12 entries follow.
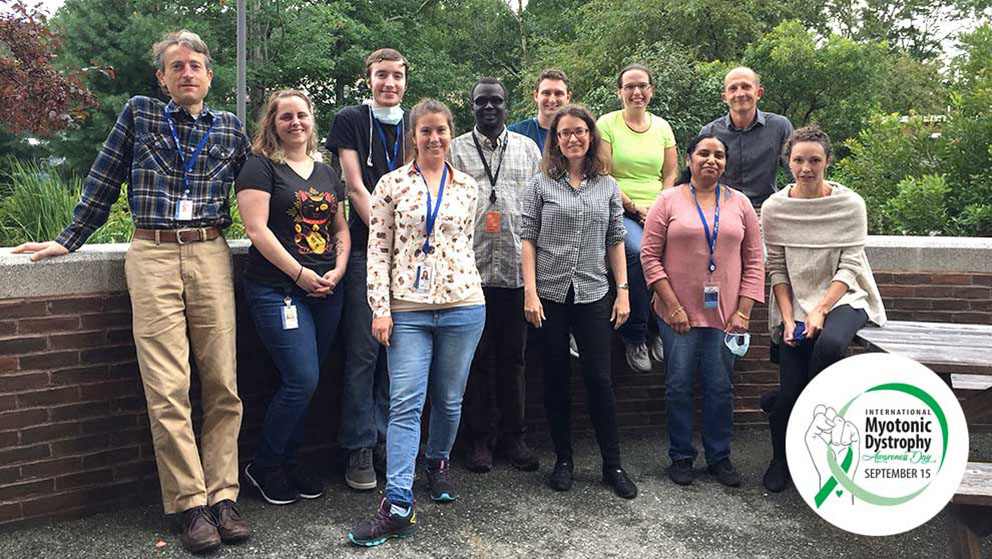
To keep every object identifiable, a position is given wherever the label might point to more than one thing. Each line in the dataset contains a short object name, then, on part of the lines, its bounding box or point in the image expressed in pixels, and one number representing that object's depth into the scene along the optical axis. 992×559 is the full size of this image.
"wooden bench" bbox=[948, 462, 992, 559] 3.26
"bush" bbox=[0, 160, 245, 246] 5.77
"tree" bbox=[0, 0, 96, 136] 7.14
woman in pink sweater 4.45
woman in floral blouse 3.82
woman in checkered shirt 4.30
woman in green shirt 5.04
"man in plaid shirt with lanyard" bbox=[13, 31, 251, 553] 3.76
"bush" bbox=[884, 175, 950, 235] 6.99
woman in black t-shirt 3.94
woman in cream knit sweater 4.30
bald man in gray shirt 5.15
